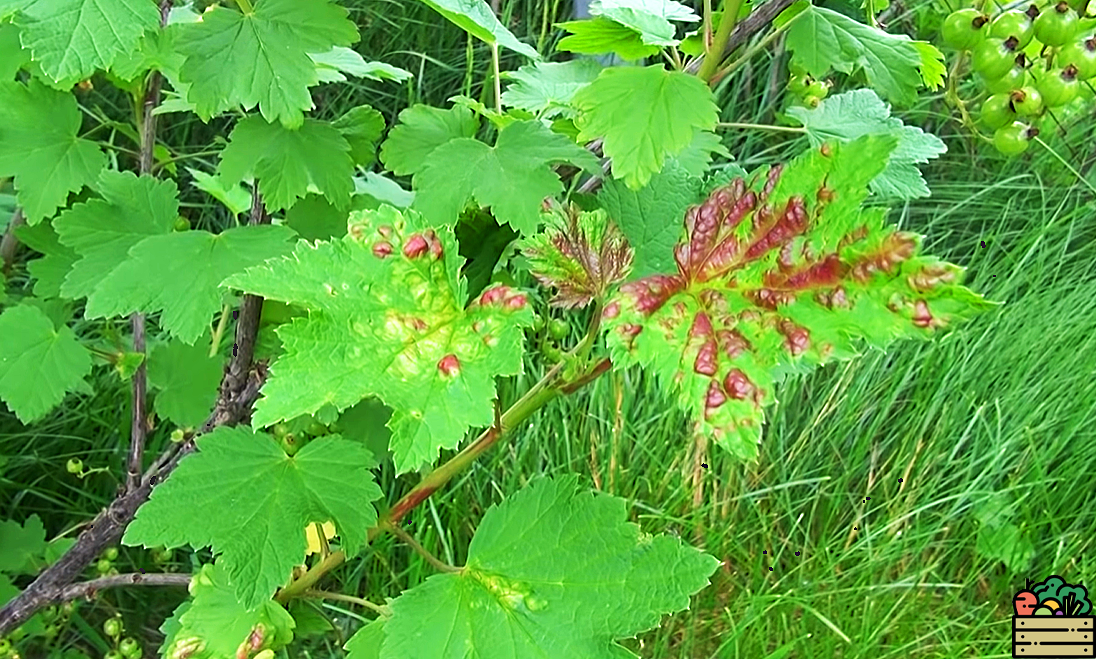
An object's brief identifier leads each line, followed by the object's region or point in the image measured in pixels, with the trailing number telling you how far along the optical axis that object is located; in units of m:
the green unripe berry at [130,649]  0.44
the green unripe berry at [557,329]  0.30
